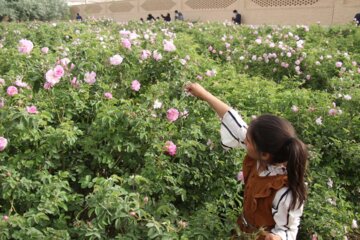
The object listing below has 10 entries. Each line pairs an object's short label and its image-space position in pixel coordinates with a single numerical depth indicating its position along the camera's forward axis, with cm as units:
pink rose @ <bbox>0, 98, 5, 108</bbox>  223
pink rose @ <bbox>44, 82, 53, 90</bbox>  244
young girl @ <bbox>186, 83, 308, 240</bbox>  174
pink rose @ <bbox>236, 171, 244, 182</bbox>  232
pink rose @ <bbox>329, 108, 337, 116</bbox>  329
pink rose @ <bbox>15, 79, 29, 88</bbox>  247
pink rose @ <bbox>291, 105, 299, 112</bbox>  327
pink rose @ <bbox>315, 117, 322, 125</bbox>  318
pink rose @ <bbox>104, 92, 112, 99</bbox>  263
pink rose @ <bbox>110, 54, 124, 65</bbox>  275
